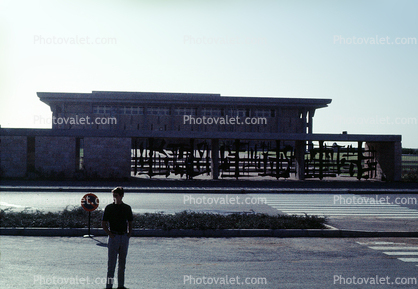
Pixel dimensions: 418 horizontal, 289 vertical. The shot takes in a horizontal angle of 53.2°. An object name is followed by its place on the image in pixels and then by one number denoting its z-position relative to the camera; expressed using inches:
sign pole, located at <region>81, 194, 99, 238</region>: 439.8
